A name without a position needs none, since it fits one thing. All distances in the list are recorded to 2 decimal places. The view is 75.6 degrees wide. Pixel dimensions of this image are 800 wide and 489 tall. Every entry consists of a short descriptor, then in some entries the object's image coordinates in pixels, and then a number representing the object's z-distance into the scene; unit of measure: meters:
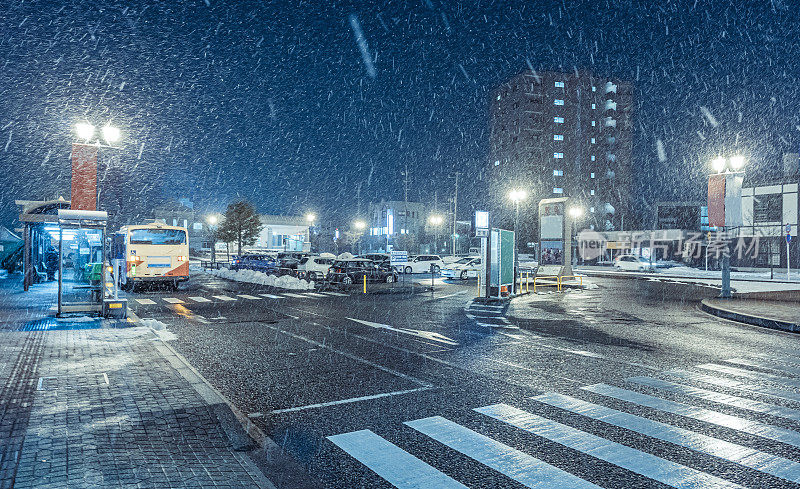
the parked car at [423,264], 43.12
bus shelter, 13.26
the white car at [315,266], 32.75
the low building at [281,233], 86.39
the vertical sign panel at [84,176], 16.98
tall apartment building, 83.56
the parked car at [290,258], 35.41
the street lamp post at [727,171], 19.05
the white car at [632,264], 48.53
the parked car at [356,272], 30.08
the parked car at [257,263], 37.03
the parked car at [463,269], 34.56
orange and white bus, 25.08
